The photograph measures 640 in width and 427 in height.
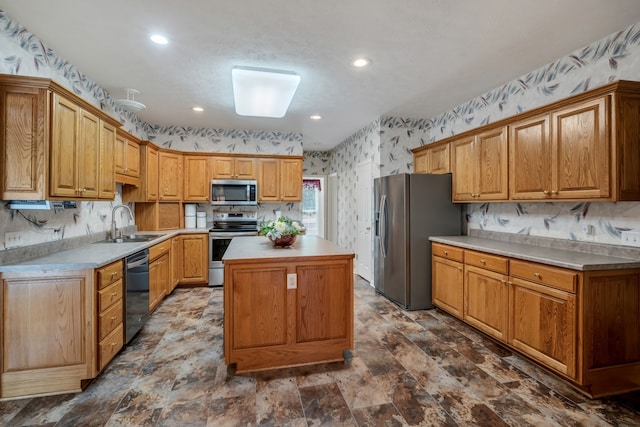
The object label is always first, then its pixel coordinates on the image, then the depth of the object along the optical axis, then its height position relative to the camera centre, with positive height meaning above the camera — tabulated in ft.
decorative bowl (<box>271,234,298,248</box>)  9.17 -0.83
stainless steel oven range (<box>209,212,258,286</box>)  15.71 -1.05
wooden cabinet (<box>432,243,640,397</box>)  6.81 -2.61
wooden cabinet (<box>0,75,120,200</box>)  6.72 +1.72
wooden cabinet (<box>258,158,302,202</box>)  17.20 +1.95
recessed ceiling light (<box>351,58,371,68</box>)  9.19 +4.72
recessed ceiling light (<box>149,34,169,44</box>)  7.98 +4.69
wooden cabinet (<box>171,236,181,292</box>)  14.40 -2.33
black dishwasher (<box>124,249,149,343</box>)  8.94 -2.50
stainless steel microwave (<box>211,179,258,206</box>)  16.48 +1.19
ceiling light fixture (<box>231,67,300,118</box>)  9.23 +4.02
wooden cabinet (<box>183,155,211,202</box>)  16.40 +1.93
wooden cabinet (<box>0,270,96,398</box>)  6.63 -2.68
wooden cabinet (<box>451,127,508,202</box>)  10.10 +1.76
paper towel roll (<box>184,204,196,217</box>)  16.74 +0.19
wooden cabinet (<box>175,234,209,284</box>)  15.38 -2.31
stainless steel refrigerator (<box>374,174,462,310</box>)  12.34 -0.49
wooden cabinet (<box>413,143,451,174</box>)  12.76 +2.49
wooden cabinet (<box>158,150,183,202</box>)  15.55 +1.97
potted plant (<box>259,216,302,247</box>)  9.09 -0.53
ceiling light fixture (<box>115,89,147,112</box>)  10.79 +4.00
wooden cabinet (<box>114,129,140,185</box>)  11.59 +2.27
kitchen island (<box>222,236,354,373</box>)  7.77 -2.49
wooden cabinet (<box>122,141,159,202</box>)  14.05 +1.33
